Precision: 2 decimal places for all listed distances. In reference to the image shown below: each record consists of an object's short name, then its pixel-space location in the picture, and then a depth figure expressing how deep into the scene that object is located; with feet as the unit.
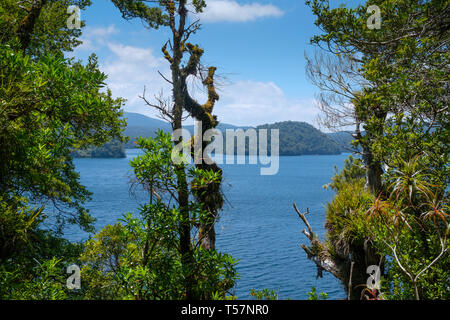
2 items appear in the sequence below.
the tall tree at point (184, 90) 15.11
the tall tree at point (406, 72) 17.16
